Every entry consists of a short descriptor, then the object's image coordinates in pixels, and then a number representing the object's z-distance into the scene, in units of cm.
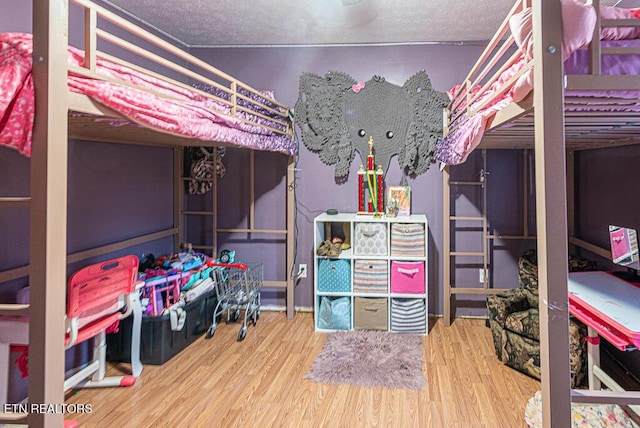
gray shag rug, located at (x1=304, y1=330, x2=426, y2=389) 243
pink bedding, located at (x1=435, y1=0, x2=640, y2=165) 108
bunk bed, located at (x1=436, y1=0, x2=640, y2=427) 106
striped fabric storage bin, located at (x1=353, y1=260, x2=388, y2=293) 321
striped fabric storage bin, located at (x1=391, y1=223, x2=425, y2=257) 314
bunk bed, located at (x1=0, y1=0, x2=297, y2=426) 107
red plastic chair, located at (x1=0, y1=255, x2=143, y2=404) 201
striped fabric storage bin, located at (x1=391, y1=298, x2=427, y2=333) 317
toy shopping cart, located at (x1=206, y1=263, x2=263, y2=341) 316
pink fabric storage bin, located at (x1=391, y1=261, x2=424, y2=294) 315
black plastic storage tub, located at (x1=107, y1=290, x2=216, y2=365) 265
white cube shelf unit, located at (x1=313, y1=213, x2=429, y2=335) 315
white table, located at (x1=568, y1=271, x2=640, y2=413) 142
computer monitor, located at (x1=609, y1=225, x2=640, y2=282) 220
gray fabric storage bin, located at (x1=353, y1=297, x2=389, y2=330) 321
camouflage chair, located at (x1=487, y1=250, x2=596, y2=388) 230
